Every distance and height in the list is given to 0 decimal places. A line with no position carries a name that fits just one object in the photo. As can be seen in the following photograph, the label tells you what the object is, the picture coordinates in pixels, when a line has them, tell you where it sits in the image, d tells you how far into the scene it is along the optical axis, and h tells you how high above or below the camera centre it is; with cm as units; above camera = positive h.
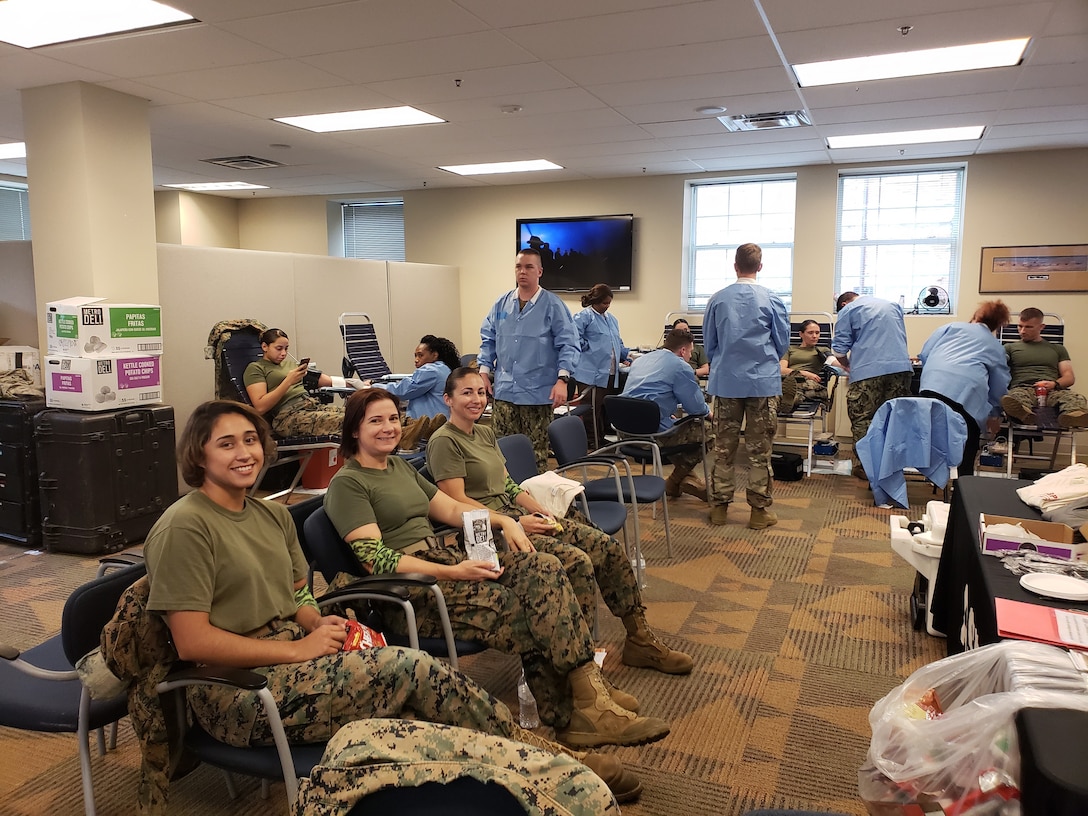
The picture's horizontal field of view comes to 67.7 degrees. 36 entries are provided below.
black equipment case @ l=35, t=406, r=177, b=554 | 430 -96
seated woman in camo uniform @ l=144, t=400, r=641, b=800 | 174 -76
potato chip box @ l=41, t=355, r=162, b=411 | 429 -45
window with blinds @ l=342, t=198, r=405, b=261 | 989 +83
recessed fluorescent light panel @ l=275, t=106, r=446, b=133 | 554 +124
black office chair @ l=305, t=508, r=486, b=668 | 224 -79
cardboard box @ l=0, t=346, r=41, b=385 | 486 -38
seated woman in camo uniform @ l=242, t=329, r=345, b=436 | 502 -61
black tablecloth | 196 -75
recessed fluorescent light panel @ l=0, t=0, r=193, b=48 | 353 +125
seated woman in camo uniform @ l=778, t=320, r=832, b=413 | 649 -59
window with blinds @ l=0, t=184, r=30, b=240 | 940 +97
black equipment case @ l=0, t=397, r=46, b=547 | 449 -96
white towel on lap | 318 -76
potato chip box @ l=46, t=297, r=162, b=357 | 430 -16
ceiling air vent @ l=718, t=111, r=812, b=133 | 558 +125
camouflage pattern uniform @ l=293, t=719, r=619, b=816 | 96 -58
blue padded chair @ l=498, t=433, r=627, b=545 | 344 -76
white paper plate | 189 -67
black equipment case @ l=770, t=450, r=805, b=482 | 623 -127
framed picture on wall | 694 +27
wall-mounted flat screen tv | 852 +53
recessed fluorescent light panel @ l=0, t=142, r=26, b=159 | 658 +123
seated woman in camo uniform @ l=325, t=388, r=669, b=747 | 237 -89
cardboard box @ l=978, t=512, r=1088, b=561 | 221 -67
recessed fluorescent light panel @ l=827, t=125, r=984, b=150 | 620 +127
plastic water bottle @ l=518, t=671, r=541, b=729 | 265 -135
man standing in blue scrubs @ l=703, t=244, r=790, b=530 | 486 -44
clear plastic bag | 135 -77
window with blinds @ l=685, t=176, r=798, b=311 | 810 +71
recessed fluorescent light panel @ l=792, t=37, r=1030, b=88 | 420 +127
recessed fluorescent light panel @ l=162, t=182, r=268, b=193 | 884 +123
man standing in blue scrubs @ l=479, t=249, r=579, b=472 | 449 -31
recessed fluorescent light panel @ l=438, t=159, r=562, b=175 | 764 +126
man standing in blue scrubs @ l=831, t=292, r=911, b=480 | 579 -39
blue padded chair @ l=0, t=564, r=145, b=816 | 182 -93
